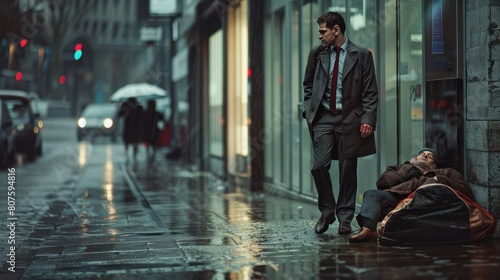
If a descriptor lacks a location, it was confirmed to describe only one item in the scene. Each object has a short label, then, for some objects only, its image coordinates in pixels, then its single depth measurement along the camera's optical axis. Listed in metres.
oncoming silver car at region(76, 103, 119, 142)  40.84
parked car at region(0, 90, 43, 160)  26.25
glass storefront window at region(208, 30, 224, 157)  19.78
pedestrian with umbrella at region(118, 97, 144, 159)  26.77
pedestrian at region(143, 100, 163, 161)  25.40
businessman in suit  8.53
